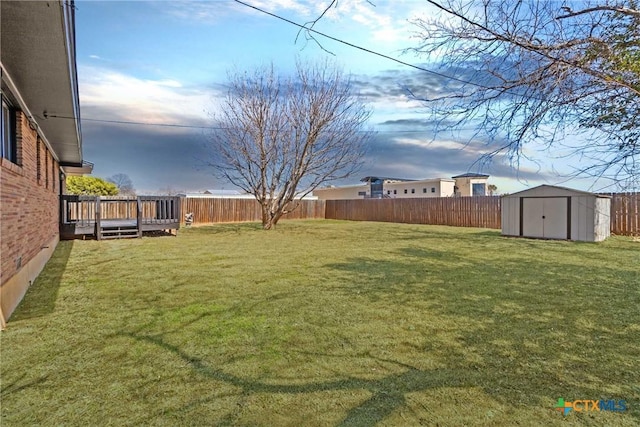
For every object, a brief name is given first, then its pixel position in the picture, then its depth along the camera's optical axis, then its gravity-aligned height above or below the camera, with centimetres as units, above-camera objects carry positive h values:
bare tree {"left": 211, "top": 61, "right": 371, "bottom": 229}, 1623 +383
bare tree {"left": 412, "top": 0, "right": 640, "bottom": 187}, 290 +120
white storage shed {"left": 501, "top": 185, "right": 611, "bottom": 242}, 1090 -1
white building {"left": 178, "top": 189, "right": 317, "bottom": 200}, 3781 +199
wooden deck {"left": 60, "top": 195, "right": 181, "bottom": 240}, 1146 -44
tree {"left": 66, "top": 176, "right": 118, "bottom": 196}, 1998 +132
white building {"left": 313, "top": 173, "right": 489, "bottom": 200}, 2881 +218
